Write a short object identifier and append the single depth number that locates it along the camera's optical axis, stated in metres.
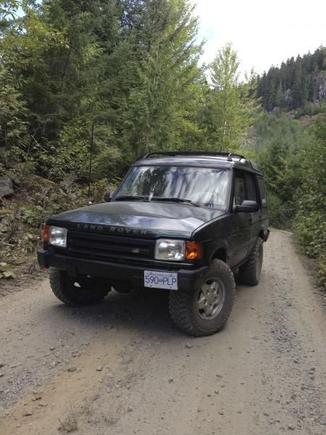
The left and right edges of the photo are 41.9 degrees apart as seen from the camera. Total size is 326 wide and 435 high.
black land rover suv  4.21
